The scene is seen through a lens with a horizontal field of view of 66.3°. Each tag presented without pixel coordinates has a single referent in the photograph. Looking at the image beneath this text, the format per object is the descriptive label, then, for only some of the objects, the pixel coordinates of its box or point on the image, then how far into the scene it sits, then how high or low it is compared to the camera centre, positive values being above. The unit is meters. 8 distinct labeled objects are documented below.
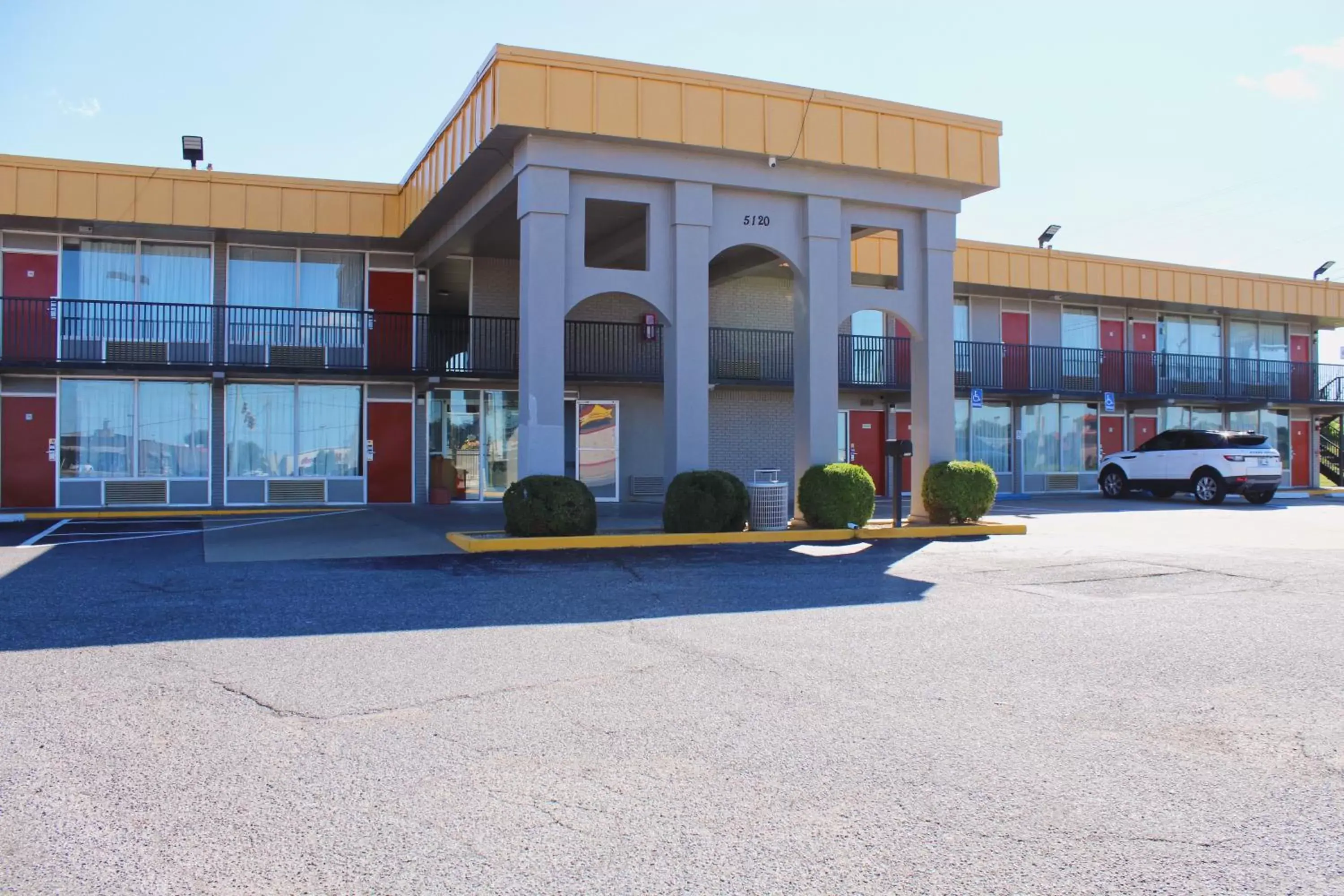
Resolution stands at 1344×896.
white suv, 23.94 -0.07
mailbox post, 15.65 +0.18
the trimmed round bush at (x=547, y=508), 13.55 -0.57
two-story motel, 15.16 +3.07
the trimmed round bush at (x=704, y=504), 14.31 -0.54
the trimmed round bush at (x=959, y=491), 16.42 -0.44
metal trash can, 15.19 -0.61
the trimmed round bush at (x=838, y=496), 15.20 -0.47
